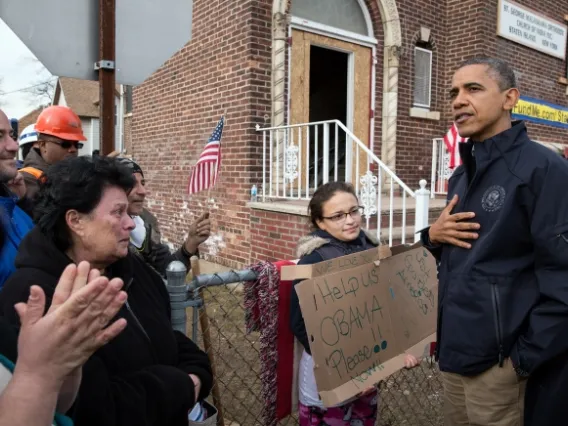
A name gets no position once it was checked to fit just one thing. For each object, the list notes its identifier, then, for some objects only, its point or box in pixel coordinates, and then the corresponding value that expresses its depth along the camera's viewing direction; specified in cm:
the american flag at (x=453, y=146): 677
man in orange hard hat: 331
